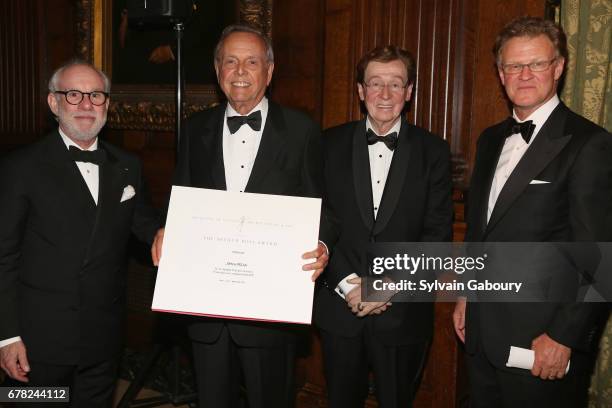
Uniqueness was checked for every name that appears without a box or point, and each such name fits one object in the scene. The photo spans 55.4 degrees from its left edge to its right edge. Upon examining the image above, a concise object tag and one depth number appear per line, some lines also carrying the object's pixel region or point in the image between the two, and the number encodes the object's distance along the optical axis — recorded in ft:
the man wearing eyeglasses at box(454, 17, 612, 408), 7.30
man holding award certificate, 8.37
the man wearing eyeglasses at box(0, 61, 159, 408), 8.18
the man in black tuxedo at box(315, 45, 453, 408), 8.92
